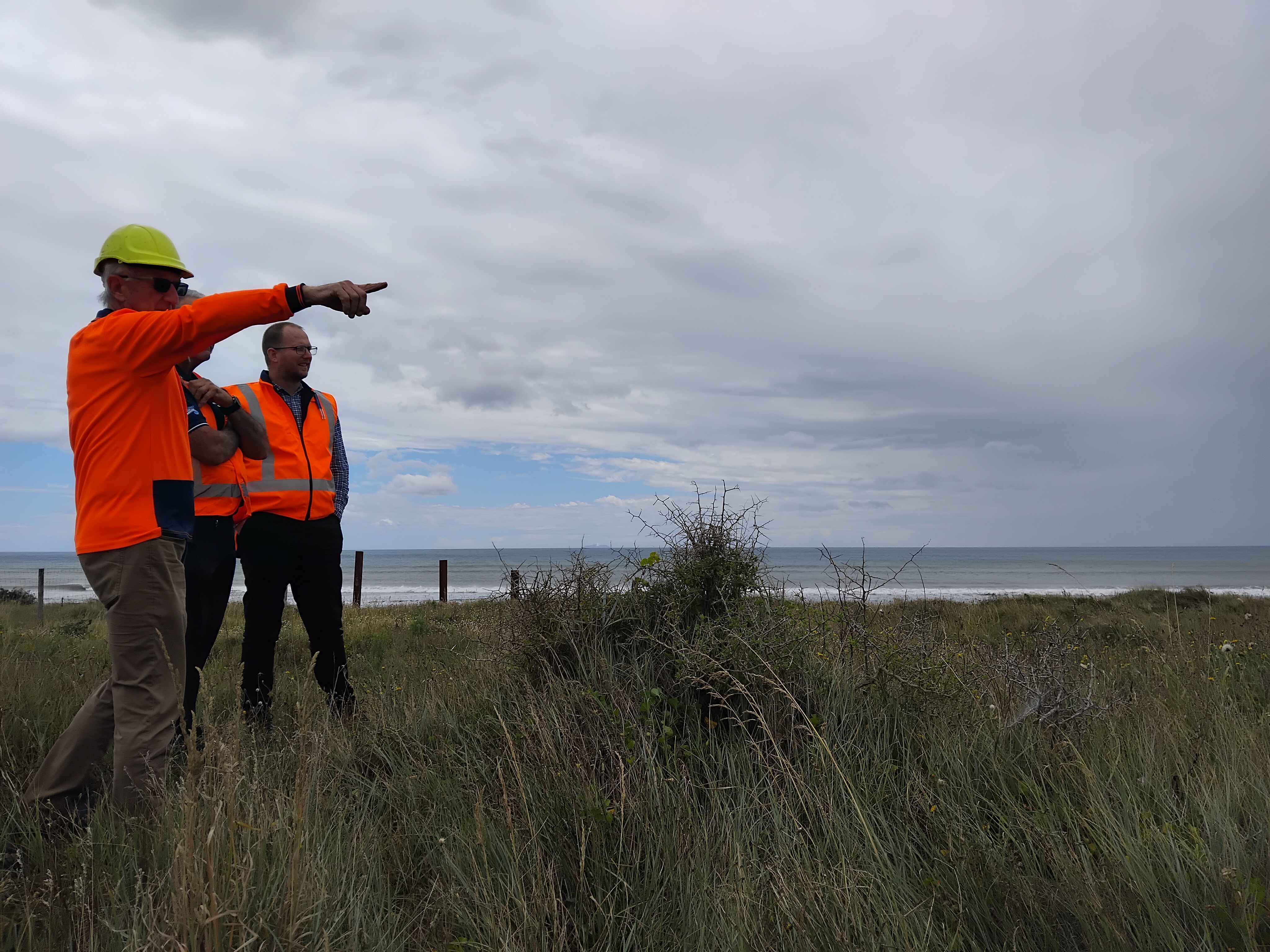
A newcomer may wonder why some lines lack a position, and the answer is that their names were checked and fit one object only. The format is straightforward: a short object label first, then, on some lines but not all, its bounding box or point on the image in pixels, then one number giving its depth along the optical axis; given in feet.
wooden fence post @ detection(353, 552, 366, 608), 58.95
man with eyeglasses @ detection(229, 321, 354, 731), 14.20
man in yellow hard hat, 8.91
